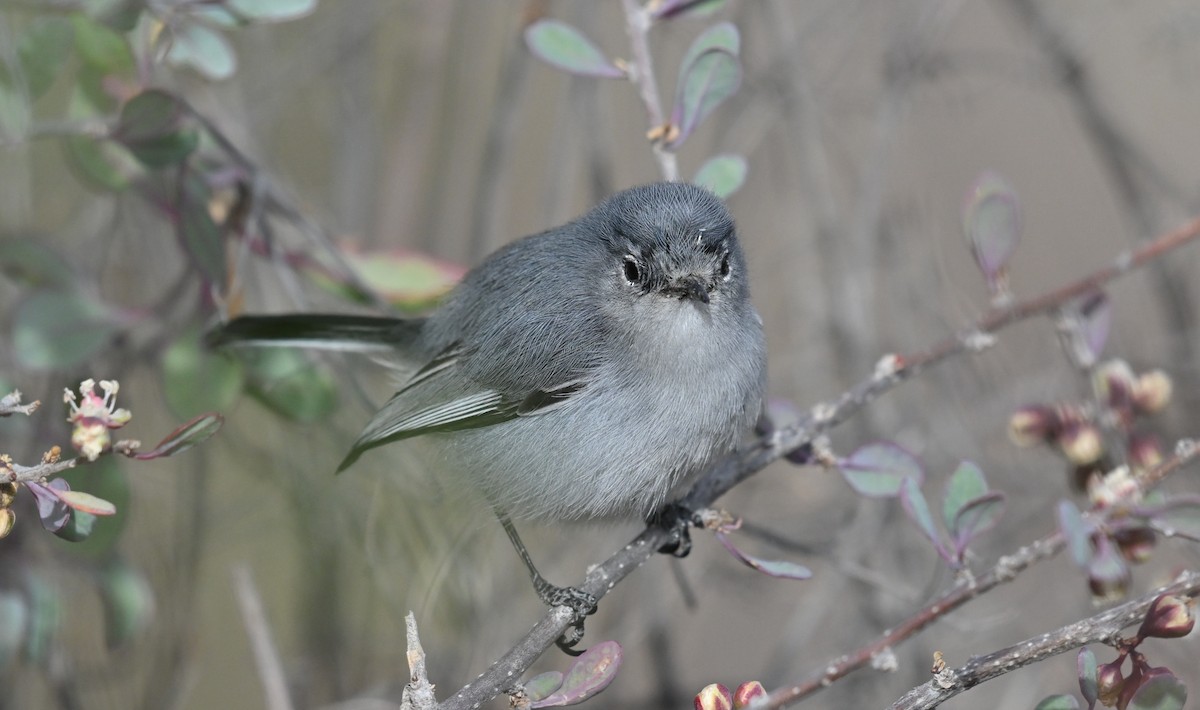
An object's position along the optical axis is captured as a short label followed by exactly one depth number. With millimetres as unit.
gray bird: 2653
